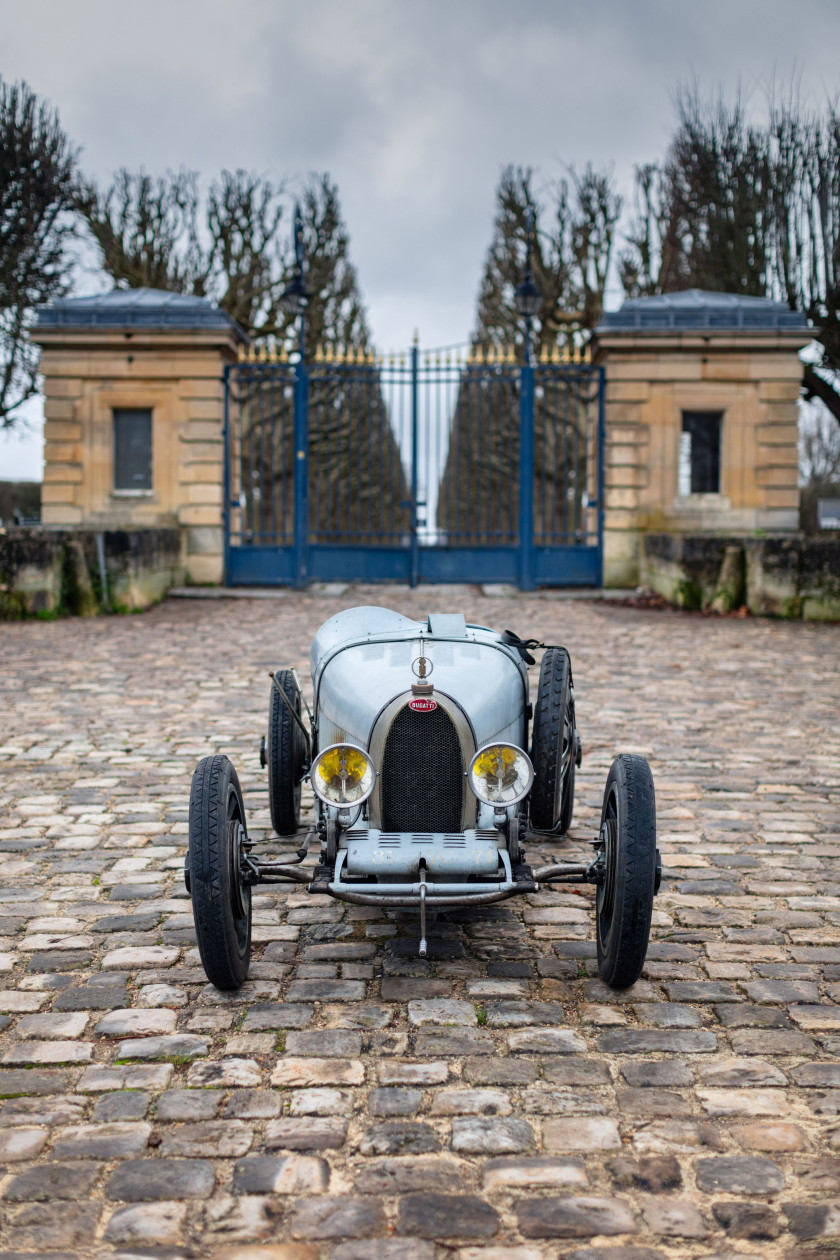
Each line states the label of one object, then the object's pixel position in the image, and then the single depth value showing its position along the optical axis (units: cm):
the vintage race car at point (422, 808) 356
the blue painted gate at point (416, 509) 1680
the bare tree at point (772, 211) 2083
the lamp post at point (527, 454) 1656
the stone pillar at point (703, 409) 1697
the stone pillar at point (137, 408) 1692
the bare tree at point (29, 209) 2295
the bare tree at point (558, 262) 2620
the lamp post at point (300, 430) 1675
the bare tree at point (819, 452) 4281
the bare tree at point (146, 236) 2686
